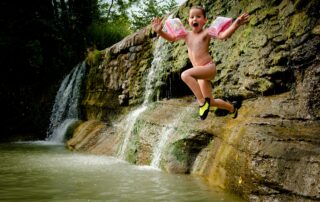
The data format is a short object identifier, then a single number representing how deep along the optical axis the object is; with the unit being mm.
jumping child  5098
